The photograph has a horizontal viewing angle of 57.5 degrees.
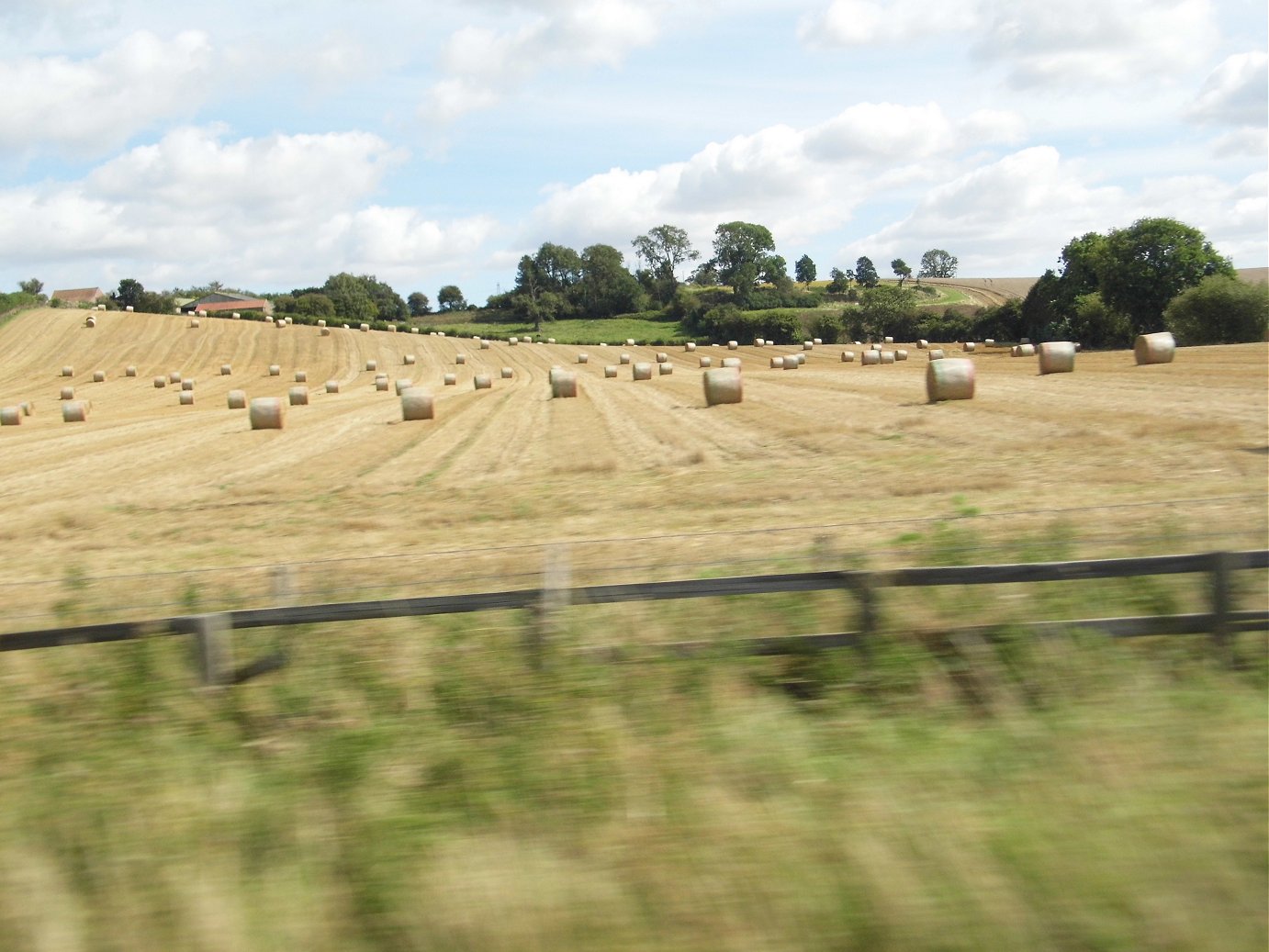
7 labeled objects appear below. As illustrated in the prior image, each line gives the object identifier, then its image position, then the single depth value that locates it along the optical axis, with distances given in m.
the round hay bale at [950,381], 27.56
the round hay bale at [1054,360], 36.62
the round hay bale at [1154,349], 37.69
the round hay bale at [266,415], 34.31
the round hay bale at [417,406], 34.78
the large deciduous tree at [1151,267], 73.38
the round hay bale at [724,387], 32.31
